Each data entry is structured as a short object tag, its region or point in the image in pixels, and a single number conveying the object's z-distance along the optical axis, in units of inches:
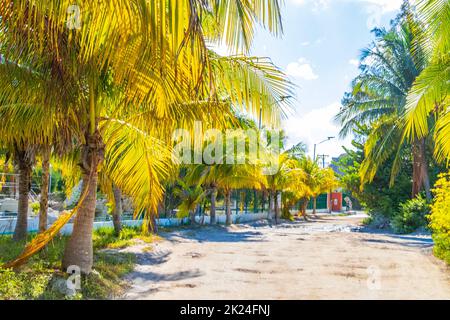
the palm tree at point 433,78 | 275.7
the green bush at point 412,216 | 747.4
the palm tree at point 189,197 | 794.2
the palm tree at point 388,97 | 757.3
